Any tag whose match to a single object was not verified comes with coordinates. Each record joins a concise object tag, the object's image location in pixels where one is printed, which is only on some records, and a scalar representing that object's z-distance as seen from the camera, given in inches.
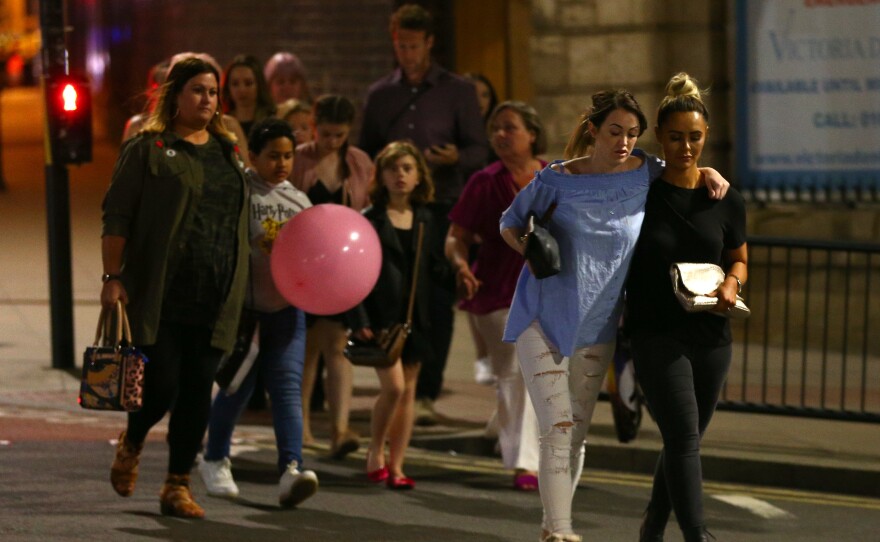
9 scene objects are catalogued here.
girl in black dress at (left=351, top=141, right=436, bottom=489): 639.8
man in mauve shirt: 775.7
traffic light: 848.3
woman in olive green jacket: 548.4
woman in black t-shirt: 484.4
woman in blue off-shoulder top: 493.0
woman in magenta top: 643.5
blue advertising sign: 954.7
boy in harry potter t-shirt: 600.1
